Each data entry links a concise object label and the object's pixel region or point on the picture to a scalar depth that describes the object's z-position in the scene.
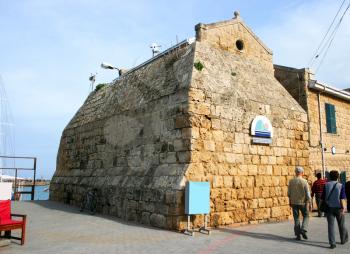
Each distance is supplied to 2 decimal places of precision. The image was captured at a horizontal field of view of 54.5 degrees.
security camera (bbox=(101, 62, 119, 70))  17.16
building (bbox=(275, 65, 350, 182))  15.03
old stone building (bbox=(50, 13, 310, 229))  8.90
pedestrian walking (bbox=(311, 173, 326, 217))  10.76
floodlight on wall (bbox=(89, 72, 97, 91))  19.75
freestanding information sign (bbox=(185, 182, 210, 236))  7.89
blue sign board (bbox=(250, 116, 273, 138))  10.22
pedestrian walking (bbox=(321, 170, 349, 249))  6.92
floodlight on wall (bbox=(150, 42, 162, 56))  15.77
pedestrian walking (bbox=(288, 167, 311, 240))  7.40
